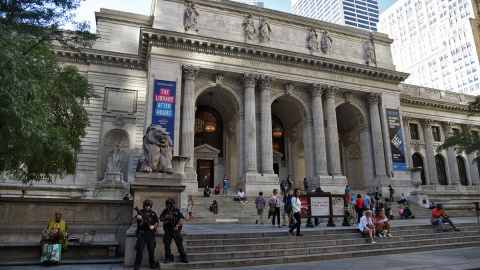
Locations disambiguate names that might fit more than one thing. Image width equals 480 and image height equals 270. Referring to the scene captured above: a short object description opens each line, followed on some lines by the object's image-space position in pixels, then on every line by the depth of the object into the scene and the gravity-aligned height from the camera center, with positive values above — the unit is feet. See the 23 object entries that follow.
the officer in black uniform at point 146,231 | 25.66 -2.38
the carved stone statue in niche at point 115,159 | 86.09 +11.08
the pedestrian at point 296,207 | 36.48 -0.97
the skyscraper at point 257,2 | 606.55 +365.60
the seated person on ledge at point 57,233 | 27.07 -2.56
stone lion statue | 30.94 +4.60
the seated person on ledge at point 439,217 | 45.70 -2.73
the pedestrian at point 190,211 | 58.27 -1.89
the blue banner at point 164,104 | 79.76 +23.56
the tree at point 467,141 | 81.96 +14.59
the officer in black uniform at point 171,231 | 26.86 -2.48
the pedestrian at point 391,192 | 87.26 +1.62
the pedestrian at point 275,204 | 49.42 -0.70
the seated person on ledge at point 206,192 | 76.07 +1.86
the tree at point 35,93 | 27.94 +12.19
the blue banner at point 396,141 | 101.60 +17.91
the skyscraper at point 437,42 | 266.77 +144.44
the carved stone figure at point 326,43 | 103.24 +49.22
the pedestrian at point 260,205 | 55.88 -0.93
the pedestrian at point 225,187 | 82.03 +3.21
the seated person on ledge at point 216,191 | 81.61 +2.21
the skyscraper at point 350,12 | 502.79 +292.30
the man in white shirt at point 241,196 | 73.82 +0.83
